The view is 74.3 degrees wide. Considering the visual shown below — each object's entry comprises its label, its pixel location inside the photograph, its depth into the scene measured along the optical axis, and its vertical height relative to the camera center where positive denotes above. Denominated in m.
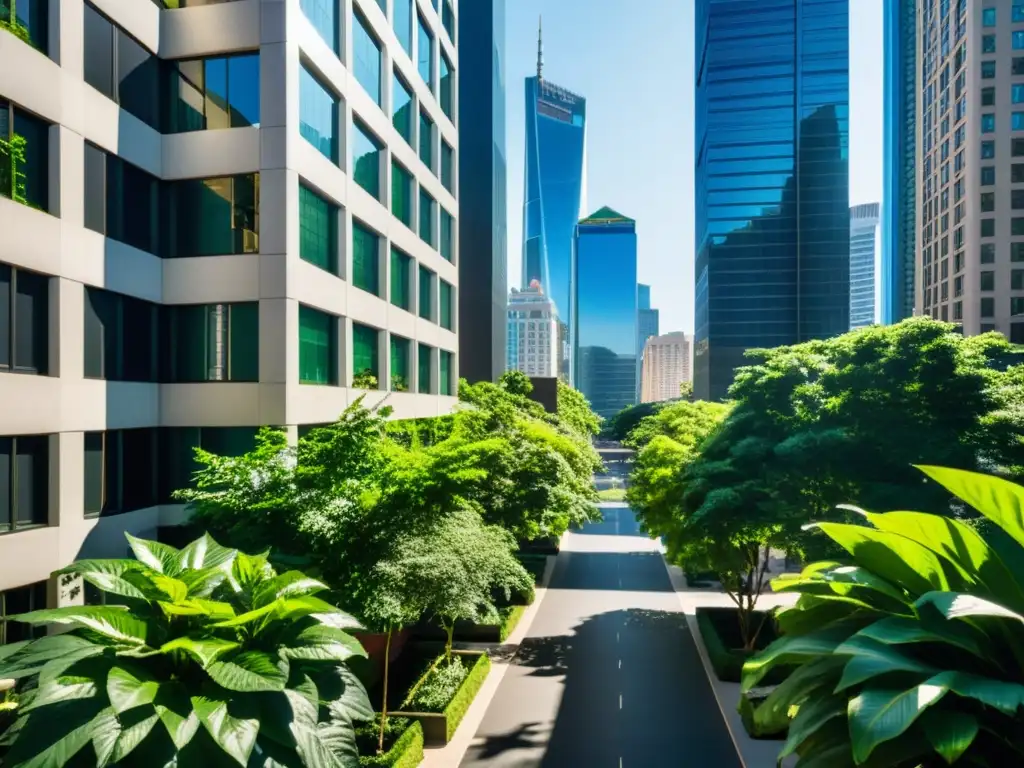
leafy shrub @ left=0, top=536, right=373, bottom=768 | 4.54 -2.14
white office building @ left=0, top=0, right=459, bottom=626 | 15.02 +3.53
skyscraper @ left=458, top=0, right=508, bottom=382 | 61.88 +17.62
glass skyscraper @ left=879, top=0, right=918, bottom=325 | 155.50 +57.28
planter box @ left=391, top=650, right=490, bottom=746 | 15.15 -7.84
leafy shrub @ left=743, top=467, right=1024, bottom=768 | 3.97 -1.78
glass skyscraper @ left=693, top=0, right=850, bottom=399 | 103.38 +29.26
